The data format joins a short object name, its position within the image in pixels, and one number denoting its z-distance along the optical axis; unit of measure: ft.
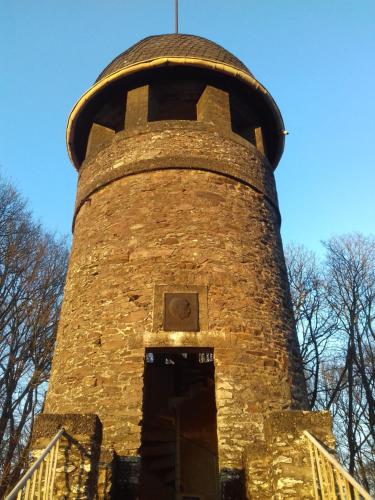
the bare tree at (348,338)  50.26
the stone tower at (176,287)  19.11
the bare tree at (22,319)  44.70
